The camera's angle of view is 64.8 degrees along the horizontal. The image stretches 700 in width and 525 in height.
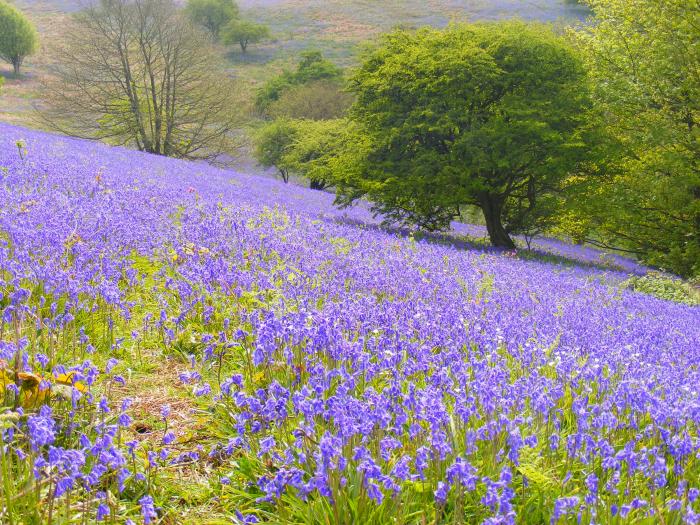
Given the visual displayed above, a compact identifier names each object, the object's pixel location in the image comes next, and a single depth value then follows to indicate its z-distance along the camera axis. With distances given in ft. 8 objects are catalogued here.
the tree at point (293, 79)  172.18
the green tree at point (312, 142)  107.34
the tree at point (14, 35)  194.49
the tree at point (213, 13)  273.13
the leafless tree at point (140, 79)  92.12
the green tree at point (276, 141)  130.26
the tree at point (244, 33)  258.16
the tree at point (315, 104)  148.46
